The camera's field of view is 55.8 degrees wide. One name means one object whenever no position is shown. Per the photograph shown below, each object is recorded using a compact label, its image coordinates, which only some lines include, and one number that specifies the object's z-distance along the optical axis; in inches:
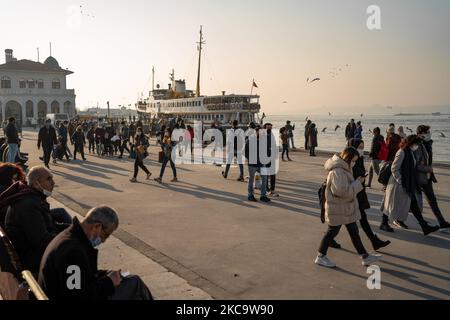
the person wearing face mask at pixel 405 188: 276.2
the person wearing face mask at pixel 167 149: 493.0
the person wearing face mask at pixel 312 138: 759.1
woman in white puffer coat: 212.4
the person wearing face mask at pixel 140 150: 498.3
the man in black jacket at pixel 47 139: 611.2
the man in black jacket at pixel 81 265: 116.8
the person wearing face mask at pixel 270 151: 399.9
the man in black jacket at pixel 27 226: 153.3
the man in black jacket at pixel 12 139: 529.0
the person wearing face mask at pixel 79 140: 728.3
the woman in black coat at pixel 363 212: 239.3
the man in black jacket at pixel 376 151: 441.5
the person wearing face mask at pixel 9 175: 199.5
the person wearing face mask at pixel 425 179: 285.9
